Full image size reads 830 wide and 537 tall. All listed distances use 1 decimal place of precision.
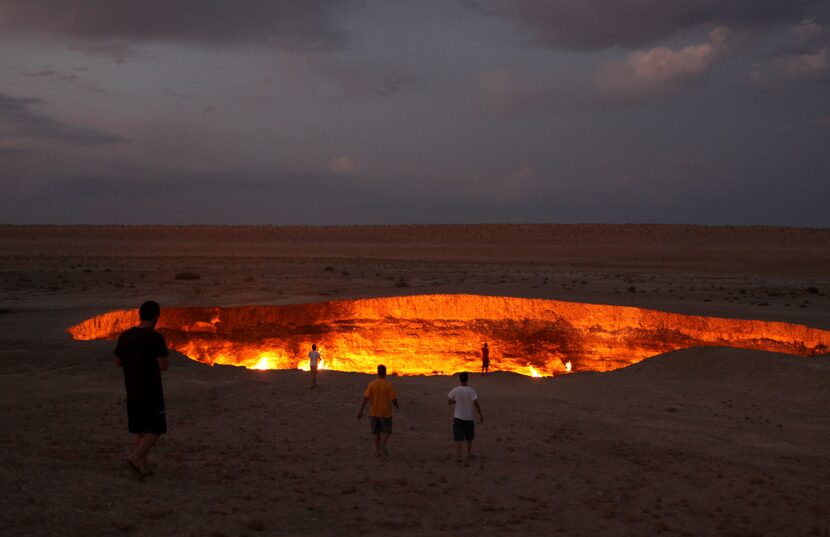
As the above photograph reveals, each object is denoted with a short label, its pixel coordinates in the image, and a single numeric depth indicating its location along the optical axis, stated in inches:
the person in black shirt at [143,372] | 275.9
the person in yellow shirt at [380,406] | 380.5
